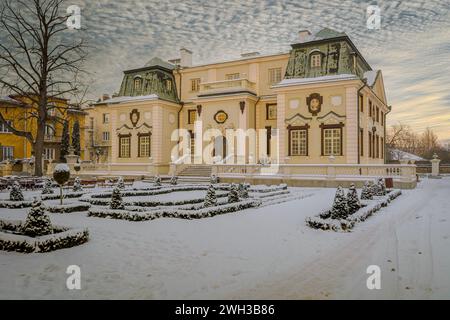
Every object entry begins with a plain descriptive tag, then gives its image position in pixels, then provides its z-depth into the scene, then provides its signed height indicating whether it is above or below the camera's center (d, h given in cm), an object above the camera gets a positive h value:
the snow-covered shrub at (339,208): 984 -118
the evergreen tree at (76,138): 4700 +385
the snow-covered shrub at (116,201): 1191 -117
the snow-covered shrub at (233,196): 1366 -116
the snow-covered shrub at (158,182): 2260 -101
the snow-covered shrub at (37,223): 753 -122
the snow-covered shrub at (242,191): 1562 -111
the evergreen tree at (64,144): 4225 +276
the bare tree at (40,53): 2588 +886
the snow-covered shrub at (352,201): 1178 -118
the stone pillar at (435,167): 3844 -15
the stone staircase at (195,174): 2757 -66
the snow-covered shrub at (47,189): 1802 -115
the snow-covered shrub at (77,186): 1939 -108
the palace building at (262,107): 2617 +506
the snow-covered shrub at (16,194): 1428 -111
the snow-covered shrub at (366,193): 1483 -115
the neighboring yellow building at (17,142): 4303 +321
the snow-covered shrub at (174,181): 2533 -106
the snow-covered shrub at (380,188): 1622 -103
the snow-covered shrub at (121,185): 1934 -105
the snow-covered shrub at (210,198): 1248 -114
